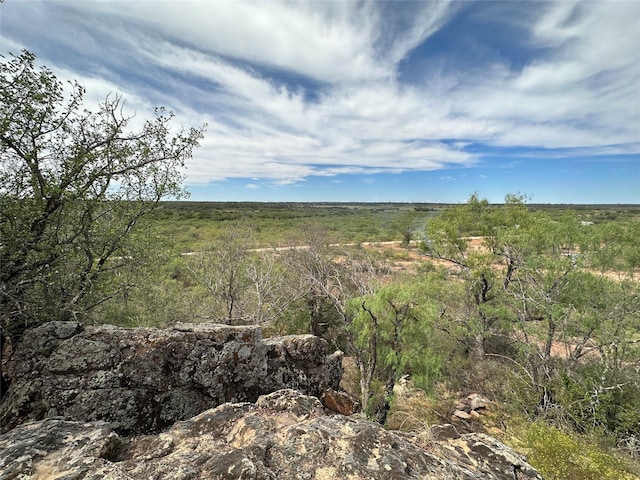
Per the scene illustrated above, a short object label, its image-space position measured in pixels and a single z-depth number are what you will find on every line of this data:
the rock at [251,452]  2.69
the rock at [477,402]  11.45
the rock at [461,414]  10.84
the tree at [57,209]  4.76
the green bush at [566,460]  5.08
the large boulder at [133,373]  4.20
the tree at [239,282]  12.78
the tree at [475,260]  13.44
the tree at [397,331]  9.29
